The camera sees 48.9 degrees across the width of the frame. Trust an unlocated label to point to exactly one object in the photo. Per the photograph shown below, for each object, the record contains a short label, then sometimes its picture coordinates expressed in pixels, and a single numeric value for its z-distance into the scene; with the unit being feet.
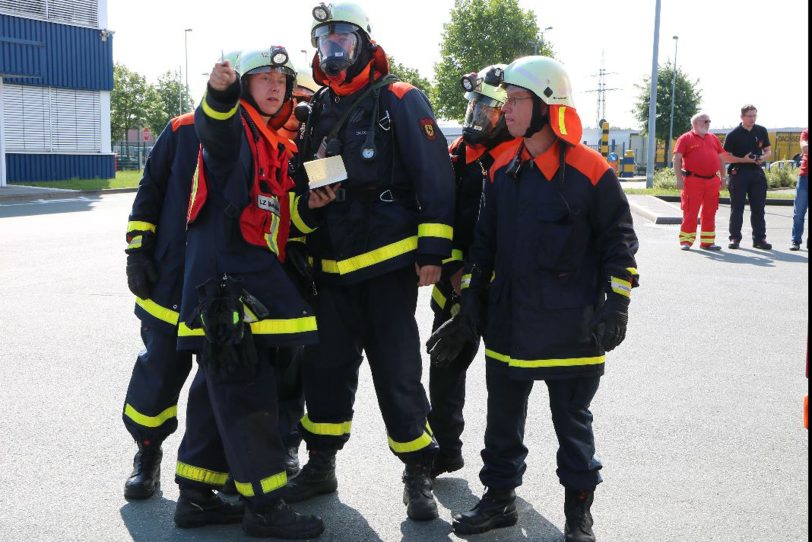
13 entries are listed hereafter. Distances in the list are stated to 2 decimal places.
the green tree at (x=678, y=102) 186.91
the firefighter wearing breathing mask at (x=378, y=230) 12.32
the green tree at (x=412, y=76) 202.43
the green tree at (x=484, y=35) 177.27
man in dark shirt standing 42.24
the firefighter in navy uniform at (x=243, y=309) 10.90
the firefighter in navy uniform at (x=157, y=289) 12.53
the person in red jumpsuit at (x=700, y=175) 41.24
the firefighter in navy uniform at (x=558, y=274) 11.38
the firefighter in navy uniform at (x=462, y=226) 13.32
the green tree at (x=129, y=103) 171.01
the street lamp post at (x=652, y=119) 86.94
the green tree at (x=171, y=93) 195.42
